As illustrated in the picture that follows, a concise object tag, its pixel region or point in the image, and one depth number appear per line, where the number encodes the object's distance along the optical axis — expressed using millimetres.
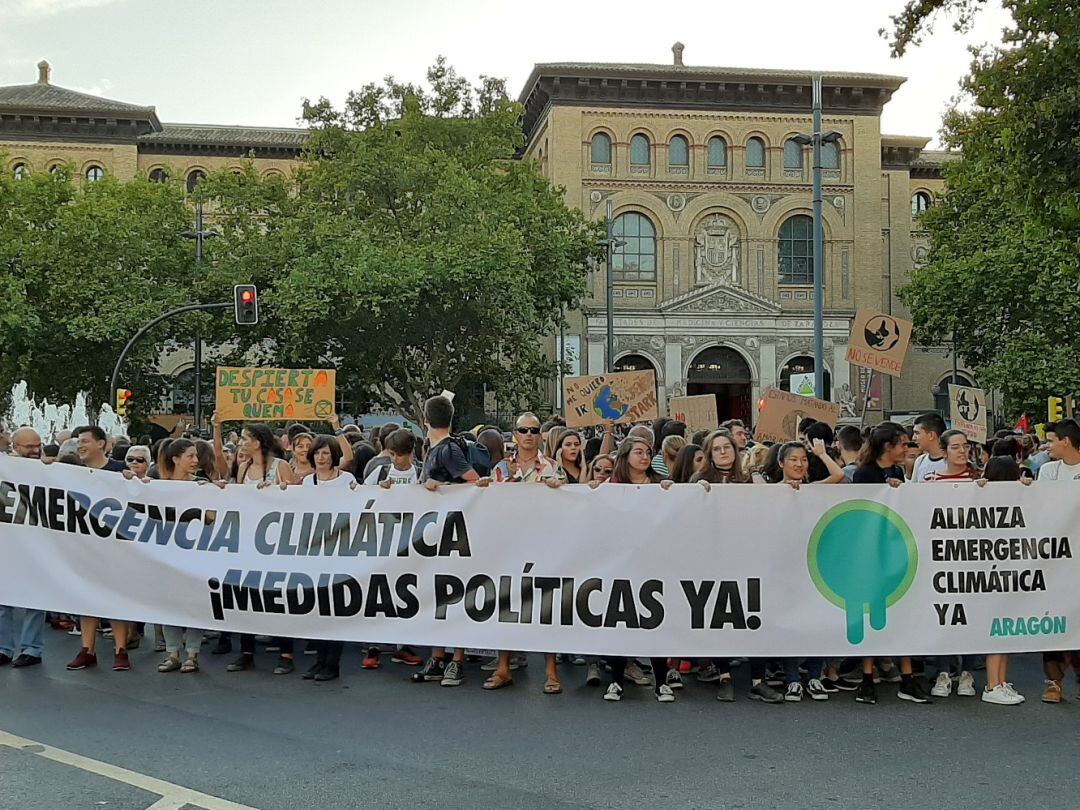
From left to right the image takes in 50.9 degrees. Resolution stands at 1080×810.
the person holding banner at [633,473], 7371
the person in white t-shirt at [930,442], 9047
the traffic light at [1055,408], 25997
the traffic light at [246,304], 26758
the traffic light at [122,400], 27719
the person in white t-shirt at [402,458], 8328
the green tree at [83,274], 34594
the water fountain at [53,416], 29675
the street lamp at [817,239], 20328
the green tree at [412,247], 31312
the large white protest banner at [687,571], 7148
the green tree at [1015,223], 11984
